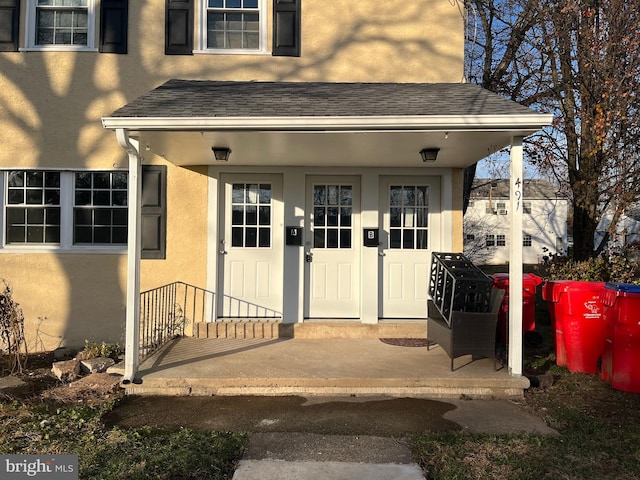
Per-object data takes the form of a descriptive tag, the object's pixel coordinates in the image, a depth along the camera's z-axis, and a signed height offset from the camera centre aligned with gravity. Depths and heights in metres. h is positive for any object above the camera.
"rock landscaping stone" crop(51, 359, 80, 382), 5.33 -1.52
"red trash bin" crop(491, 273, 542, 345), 5.92 -0.79
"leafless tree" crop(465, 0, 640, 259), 7.39 +2.50
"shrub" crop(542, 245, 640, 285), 7.21 -0.40
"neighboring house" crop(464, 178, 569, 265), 29.94 +1.52
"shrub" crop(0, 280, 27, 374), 5.63 -1.11
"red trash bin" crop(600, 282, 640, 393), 4.63 -0.95
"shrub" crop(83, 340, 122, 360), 5.98 -1.45
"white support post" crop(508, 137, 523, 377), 4.79 -0.28
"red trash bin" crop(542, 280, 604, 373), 5.20 -0.90
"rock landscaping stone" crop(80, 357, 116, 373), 5.48 -1.51
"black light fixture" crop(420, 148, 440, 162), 5.55 +1.11
